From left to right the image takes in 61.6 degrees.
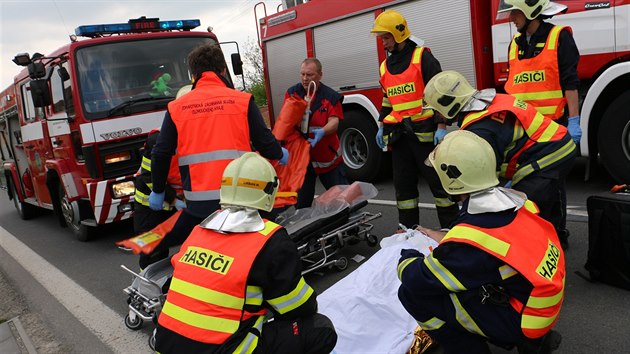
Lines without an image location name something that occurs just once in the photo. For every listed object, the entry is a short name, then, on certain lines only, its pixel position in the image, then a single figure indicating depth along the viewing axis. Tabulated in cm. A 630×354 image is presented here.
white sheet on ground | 280
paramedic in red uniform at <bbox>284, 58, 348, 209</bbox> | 456
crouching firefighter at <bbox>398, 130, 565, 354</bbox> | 200
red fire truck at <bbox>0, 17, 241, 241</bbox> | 559
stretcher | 349
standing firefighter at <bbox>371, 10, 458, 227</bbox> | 398
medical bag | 313
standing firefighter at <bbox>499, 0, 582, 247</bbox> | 348
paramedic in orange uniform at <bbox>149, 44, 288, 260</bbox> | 315
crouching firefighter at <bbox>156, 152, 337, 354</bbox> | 200
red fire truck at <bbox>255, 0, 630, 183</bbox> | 473
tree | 2171
